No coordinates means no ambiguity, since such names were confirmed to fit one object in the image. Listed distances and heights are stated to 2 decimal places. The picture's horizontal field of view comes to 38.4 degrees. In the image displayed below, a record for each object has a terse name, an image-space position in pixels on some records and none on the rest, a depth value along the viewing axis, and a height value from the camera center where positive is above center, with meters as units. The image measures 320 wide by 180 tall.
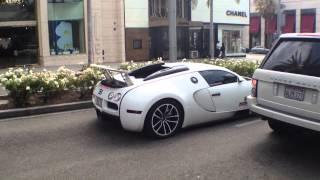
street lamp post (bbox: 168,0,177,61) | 14.58 +0.54
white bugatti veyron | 7.25 -0.90
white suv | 6.04 -0.59
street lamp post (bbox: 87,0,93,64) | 16.77 +0.35
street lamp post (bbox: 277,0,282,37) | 28.74 +1.04
